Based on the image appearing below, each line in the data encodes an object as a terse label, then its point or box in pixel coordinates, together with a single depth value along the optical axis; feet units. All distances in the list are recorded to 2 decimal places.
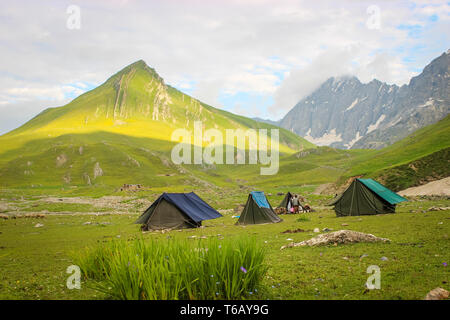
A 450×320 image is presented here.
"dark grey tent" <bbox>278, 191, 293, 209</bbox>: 134.56
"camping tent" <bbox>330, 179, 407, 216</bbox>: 95.76
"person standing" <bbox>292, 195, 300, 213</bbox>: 130.10
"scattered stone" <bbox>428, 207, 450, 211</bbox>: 84.21
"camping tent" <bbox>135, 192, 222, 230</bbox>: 97.96
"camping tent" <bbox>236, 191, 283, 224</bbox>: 102.68
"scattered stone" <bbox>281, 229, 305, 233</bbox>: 74.84
